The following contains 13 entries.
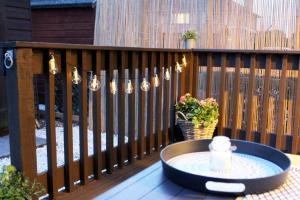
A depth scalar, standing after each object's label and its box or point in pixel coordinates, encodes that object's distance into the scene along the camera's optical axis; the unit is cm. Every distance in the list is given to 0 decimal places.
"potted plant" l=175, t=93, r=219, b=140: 307
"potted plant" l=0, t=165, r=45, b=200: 153
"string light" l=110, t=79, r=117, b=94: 226
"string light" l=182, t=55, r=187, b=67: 338
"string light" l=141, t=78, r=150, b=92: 261
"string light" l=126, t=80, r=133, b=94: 243
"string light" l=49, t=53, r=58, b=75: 177
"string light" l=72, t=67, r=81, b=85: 195
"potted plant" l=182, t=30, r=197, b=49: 394
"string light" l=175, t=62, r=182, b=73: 323
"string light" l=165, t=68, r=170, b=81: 299
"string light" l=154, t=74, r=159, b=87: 280
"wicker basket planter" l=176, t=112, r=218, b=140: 307
